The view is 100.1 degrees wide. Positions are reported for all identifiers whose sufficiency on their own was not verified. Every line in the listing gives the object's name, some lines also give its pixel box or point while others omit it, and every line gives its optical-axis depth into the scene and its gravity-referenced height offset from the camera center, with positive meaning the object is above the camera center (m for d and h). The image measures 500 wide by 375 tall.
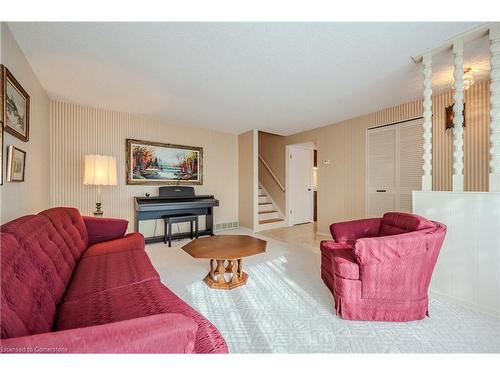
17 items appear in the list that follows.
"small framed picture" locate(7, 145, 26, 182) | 1.76 +0.20
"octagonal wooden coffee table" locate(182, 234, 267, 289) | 2.06 -0.65
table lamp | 3.07 +0.23
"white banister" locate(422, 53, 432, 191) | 2.14 +0.52
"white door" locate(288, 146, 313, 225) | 5.51 +0.11
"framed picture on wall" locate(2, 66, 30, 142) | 1.65 +0.71
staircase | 5.13 -0.68
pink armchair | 1.53 -0.66
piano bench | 3.71 -0.60
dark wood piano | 3.63 -0.33
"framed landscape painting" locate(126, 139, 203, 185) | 3.92 +0.48
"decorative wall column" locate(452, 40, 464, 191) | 1.96 +0.64
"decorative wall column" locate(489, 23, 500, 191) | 1.75 +0.69
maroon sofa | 0.67 -0.52
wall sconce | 2.42 +1.24
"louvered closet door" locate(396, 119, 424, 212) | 3.24 +0.44
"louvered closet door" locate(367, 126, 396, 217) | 3.55 +0.32
